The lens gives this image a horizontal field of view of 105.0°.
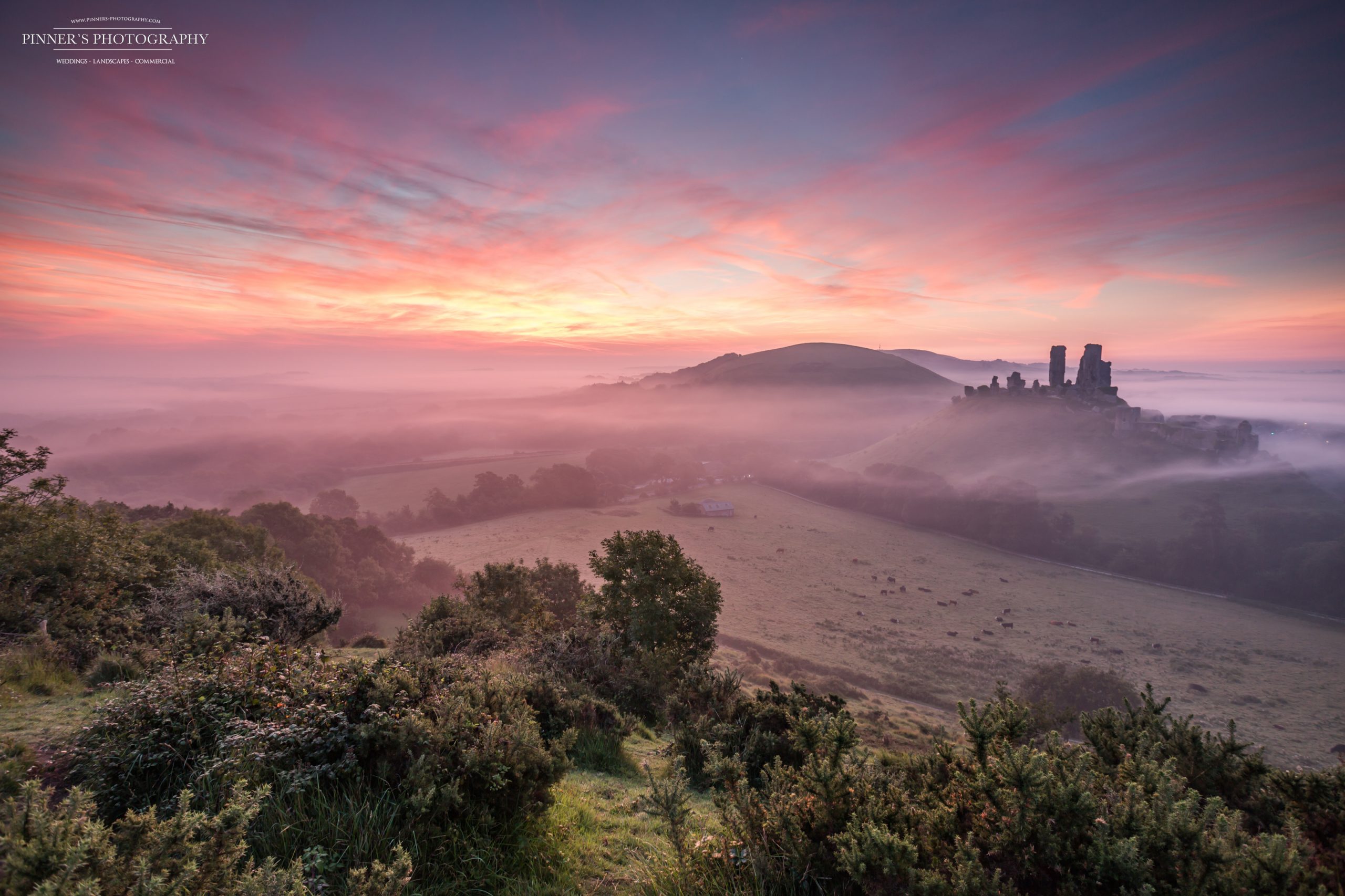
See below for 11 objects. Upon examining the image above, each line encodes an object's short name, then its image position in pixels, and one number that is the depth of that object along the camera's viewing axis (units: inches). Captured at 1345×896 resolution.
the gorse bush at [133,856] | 108.6
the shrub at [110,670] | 396.8
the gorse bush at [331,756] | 200.8
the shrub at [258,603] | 519.8
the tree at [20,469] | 645.9
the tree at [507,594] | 1042.7
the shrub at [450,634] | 676.1
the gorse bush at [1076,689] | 1485.0
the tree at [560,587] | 1254.4
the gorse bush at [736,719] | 354.0
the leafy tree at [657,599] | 813.2
